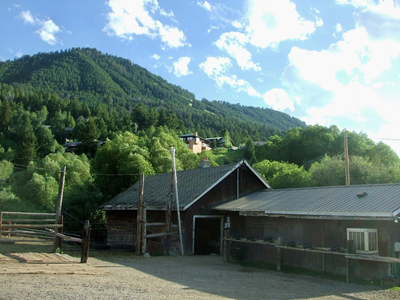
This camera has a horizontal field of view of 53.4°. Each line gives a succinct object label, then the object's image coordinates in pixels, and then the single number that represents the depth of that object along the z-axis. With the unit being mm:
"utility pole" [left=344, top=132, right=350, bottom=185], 25675
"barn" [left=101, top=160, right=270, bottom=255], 20172
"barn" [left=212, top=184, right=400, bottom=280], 12305
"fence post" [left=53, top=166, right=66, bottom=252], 17219
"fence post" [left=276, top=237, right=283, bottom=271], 14672
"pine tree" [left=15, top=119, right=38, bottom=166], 72938
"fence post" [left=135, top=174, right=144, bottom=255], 18616
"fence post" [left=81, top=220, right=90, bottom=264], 13570
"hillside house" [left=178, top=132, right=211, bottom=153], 105300
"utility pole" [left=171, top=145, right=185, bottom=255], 19228
